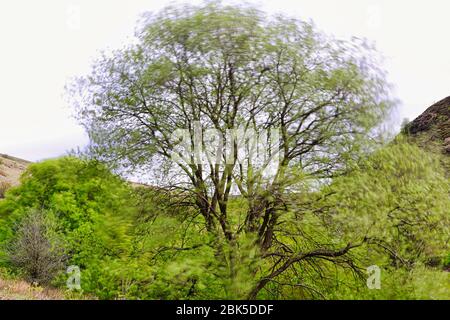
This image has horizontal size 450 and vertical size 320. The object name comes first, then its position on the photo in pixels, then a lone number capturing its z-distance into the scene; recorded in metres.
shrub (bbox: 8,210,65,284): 22.62
